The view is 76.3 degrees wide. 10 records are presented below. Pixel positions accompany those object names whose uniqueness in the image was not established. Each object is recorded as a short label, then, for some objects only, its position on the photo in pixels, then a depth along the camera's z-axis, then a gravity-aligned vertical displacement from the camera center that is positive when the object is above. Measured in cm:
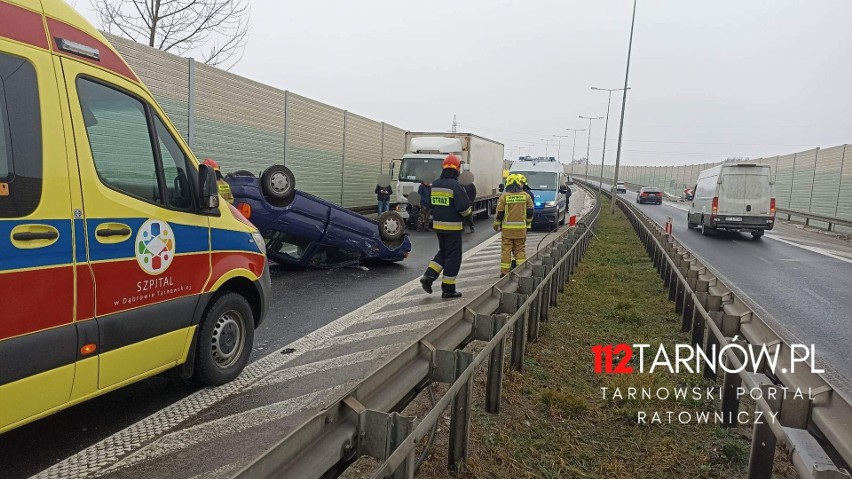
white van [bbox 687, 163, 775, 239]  1794 +15
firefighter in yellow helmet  932 -57
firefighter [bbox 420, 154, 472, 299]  765 -52
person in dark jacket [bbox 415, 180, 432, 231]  1689 -85
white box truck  1844 +80
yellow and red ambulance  267 -39
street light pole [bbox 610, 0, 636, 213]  2535 +459
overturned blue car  817 -85
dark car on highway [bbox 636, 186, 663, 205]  4275 +16
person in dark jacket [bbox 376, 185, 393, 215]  1909 -60
